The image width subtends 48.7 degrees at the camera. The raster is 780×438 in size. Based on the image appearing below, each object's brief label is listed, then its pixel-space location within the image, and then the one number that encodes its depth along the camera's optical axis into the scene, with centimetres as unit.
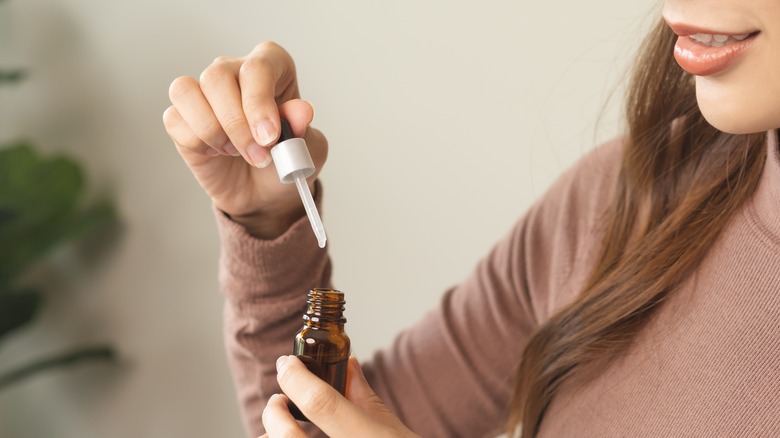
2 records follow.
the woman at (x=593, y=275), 59
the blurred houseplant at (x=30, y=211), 156
